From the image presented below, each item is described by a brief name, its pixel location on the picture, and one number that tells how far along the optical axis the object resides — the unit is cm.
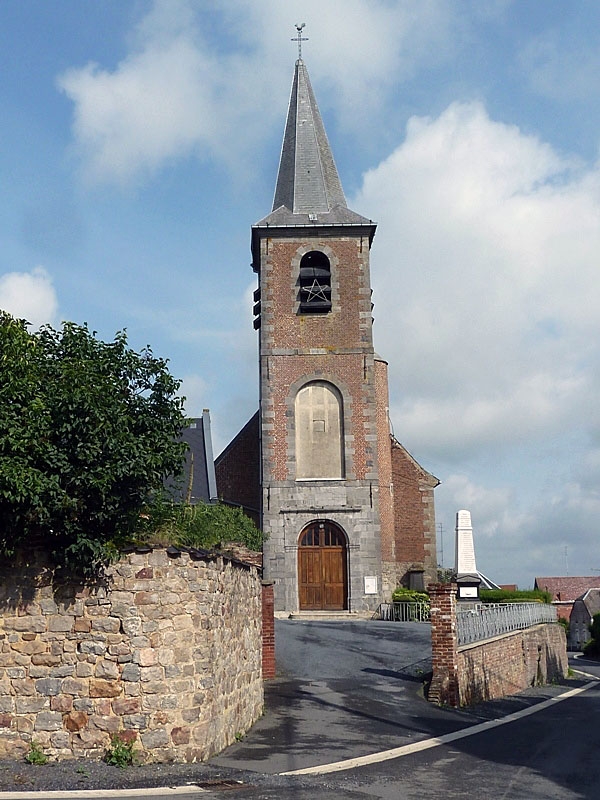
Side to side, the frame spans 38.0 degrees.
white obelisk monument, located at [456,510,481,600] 3275
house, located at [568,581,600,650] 6931
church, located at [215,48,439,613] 2997
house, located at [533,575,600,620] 7875
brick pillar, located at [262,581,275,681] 1595
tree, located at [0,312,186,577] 904
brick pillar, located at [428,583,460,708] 1548
